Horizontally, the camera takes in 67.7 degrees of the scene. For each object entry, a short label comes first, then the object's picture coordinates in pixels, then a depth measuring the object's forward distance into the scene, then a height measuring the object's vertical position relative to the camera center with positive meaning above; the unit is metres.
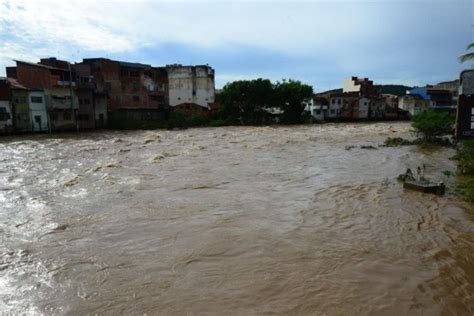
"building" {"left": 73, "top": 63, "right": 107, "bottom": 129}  37.34 +1.71
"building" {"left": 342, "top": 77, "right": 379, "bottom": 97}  61.45 +4.85
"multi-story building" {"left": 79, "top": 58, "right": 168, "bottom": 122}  41.78 +3.43
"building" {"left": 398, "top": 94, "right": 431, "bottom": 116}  61.19 +1.61
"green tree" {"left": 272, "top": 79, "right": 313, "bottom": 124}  48.72 +2.19
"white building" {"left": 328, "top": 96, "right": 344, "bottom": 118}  57.62 +1.34
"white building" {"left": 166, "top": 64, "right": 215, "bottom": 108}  50.97 +4.73
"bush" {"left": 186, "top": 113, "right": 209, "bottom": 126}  44.62 -0.66
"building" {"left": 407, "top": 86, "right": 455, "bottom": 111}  61.66 +2.64
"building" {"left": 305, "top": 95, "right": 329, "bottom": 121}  57.28 +1.04
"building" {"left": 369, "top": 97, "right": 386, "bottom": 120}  59.50 +0.82
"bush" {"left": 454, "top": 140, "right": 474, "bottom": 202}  10.01 -2.19
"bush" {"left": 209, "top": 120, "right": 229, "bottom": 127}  46.01 -1.09
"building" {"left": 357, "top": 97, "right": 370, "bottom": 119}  58.38 +0.82
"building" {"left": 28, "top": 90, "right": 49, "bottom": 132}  32.92 +0.53
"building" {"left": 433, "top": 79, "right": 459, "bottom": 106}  63.11 +4.99
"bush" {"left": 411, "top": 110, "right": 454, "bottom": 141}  24.12 -0.81
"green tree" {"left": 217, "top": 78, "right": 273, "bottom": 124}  47.00 +2.18
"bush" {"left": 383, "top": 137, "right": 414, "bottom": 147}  24.58 -2.09
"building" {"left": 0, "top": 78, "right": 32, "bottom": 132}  31.20 +1.25
